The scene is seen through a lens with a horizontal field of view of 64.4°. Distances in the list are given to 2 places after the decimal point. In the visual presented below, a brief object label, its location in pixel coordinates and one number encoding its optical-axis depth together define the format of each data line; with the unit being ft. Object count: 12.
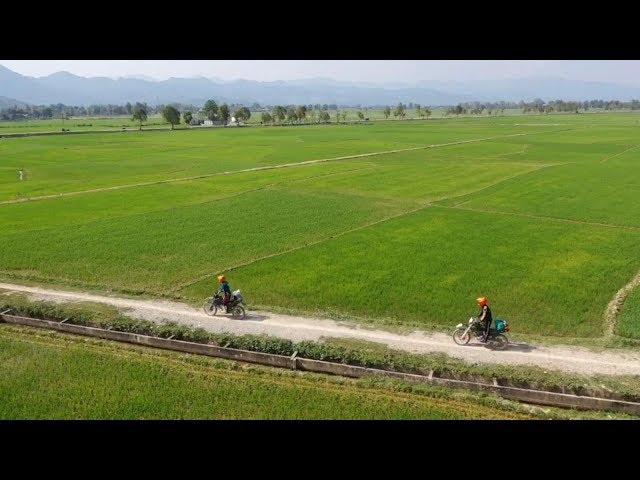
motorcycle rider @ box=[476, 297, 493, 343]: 47.65
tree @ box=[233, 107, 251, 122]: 523.29
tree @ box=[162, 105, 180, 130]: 435.12
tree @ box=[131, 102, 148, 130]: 446.19
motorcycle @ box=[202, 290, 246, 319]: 56.70
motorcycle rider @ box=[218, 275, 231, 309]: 56.35
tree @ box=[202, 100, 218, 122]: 506.89
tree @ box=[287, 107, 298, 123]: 506.32
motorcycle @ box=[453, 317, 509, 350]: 47.85
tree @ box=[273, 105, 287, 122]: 500.62
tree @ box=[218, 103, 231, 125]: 492.13
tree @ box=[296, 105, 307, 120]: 516.16
